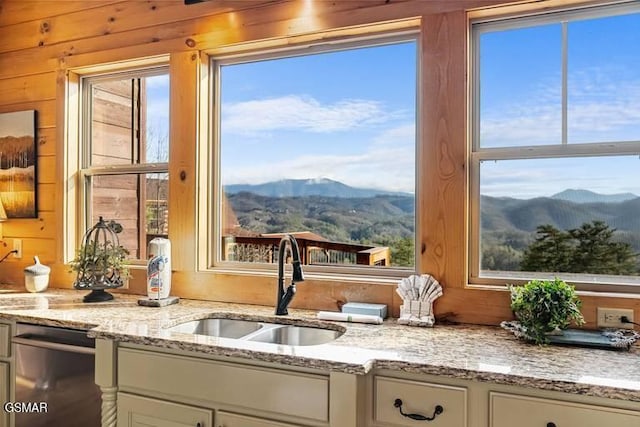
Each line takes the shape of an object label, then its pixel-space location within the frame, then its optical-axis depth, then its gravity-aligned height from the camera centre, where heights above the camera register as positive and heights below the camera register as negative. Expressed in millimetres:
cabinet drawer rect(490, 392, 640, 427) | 1253 -555
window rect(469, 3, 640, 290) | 1856 +276
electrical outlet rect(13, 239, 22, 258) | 2994 -219
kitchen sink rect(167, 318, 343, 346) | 1982 -519
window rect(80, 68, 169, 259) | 2734 +368
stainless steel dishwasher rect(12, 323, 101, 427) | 1999 -732
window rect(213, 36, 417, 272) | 2223 +308
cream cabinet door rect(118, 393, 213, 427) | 1668 -739
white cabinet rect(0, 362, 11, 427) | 2215 -824
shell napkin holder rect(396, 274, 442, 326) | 1960 -355
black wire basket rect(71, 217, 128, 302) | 2434 -281
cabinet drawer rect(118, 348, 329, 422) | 1506 -594
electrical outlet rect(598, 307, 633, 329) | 1747 -386
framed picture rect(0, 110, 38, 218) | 2941 +312
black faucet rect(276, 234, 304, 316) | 2070 -280
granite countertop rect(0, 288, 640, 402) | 1324 -459
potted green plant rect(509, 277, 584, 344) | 1646 -336
